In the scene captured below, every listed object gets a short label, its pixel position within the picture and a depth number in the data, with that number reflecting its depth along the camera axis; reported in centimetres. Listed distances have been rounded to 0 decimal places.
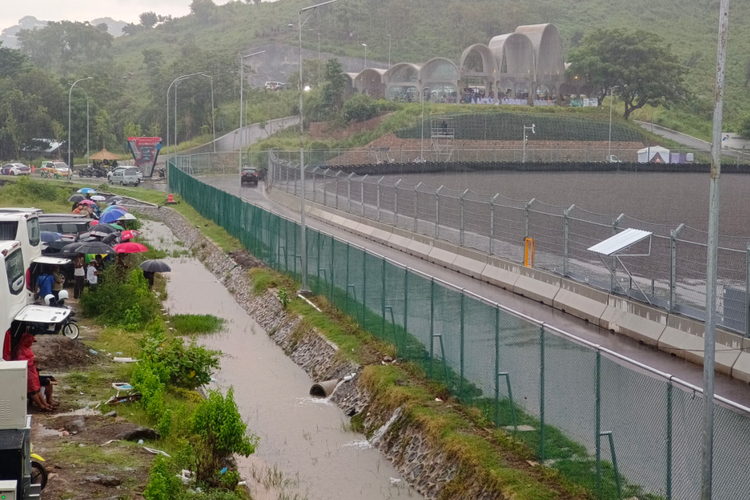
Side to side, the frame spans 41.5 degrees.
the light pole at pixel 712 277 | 1016
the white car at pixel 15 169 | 8994
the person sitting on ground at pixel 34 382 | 1606
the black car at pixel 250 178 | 7494
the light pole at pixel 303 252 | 2750
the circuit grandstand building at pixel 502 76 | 13100
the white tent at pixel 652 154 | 10812
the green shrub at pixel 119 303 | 2578
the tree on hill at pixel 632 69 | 12656
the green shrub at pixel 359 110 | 11788
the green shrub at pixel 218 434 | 1381
